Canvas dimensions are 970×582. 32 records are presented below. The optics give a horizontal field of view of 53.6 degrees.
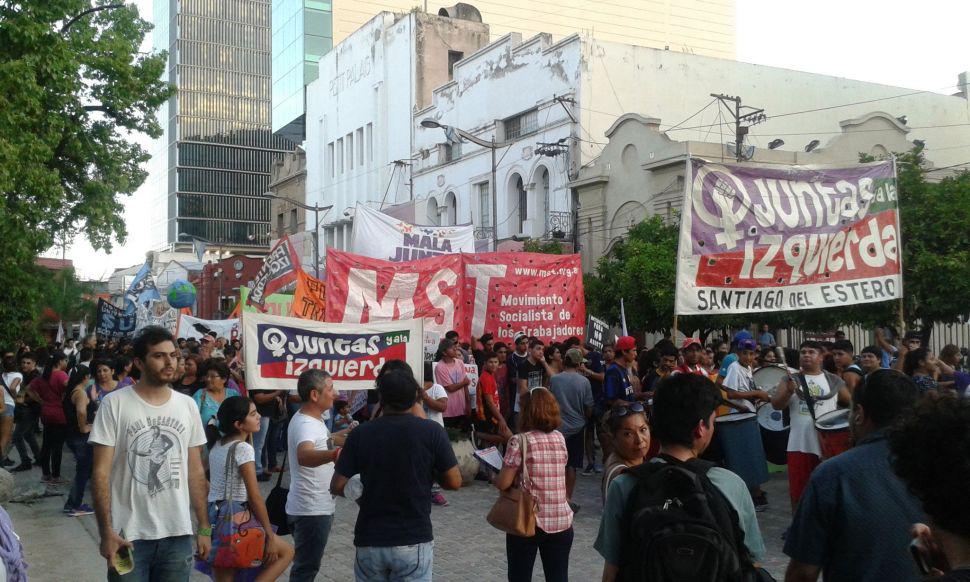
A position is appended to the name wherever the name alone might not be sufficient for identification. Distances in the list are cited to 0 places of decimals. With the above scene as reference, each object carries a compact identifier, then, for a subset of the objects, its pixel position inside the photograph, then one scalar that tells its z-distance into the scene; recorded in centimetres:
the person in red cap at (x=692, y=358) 1073
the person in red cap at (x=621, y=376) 1105
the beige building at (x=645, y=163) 3078
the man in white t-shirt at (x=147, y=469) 468
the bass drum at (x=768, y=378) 942
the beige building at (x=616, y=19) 6788
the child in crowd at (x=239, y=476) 539
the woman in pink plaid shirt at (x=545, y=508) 559
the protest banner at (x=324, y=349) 854
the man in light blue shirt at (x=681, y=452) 331
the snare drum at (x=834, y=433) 709
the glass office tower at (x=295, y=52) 7269
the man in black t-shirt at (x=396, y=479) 478
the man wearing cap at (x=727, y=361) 1230
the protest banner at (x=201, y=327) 2211
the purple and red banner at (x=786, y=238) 952
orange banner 1439
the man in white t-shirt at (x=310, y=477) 580
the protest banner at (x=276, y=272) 1784
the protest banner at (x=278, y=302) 1886
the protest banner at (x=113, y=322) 2638
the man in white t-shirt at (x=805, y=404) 808
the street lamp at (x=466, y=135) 2793
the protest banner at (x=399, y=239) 1762
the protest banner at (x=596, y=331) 1562
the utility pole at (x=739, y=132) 2852
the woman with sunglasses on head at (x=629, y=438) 480
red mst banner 1447
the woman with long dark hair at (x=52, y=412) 1240
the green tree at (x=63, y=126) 1756
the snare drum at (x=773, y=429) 990
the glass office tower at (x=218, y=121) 11369
